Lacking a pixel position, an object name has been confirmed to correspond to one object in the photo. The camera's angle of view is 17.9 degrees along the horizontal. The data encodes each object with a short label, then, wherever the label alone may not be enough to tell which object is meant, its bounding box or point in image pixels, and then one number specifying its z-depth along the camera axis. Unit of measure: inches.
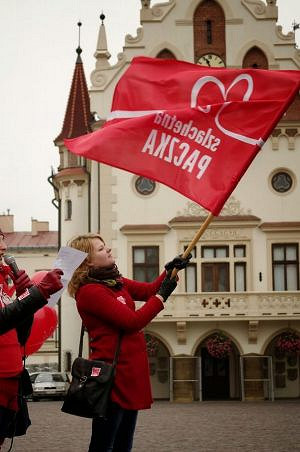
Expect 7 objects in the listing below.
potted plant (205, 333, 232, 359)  1290.6
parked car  1393.9
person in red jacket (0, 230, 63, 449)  206.4
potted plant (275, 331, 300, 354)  1295.5
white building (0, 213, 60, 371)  2613.2
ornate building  1291.8
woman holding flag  221.3
